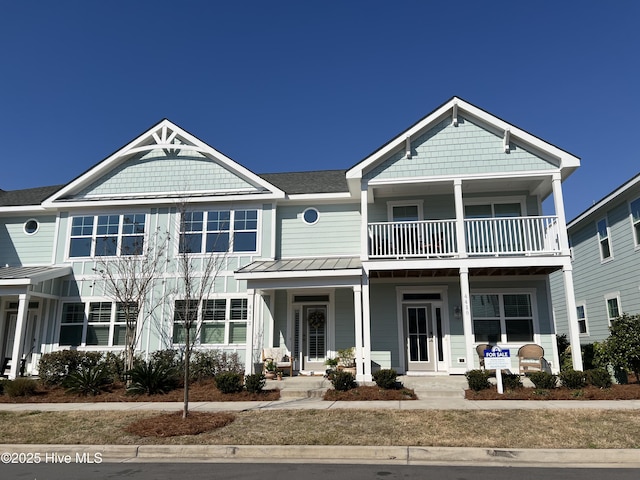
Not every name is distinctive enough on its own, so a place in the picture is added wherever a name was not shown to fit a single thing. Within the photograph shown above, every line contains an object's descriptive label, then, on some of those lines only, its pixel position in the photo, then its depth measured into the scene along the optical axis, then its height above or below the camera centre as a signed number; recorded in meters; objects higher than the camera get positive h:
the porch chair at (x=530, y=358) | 13.52 -0.61
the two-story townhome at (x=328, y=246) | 13.92 +2.96
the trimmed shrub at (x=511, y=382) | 11.13 -1.06
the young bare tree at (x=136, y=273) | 15.22 +2.19
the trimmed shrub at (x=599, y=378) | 10.98 -0.96
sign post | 10.63 -0.52
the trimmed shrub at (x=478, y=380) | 11.08 -1.01
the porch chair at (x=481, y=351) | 13.76 -0.41
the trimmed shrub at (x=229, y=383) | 11.68 -1.11
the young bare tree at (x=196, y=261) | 15.44 +2.57
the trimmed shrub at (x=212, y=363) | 14.27 -0.79
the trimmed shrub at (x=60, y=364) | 13.53 -0.76
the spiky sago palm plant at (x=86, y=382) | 12.13 -1.14
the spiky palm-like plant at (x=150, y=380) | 11.94 -1.07
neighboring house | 15.19 +2.78
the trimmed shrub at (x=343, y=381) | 11.57 -1.07
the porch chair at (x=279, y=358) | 14.27 -0.62
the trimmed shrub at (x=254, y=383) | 11.52 -1.10
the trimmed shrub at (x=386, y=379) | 11.52 -1.01
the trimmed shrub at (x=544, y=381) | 11.09 -1.03
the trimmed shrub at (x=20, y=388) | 11.99 -1.26
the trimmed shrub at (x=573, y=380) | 11.15 -1.01
